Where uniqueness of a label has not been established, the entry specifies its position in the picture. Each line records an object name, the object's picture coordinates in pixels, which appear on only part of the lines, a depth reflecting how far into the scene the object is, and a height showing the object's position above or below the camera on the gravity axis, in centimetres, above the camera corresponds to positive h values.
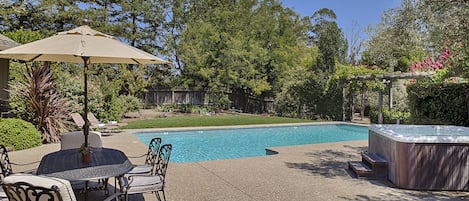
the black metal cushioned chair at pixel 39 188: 249 -61
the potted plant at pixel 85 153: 380 -55
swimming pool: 1030 -122
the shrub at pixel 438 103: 886 +14
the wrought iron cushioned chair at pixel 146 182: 386 -91
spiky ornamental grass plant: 921 +9
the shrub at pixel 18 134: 822 -75
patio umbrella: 371 +65
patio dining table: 338 -66
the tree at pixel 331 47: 1848 +326
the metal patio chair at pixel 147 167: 466 -88
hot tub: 526 -84
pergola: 1363 +127
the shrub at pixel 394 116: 1548 -40
